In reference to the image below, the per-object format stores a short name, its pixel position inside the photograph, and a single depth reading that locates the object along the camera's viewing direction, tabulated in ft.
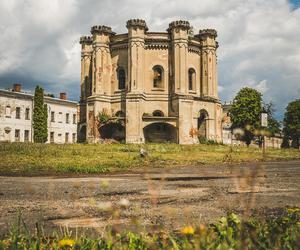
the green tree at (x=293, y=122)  230.07
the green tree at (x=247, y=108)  172.14
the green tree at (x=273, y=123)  210.61
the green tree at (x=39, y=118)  169.68
